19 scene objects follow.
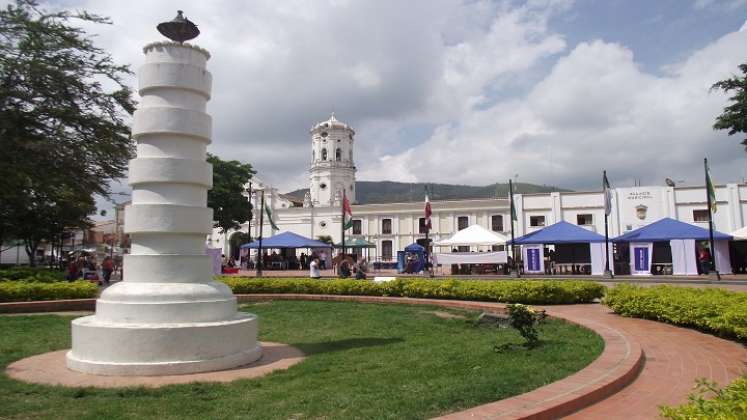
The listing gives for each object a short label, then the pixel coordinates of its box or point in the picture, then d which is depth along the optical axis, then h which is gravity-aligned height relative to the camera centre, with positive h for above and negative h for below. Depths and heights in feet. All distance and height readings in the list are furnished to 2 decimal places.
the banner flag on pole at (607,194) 91.55 +10.29
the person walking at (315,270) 73.92 -1.44
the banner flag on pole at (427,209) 96.20 +8.50
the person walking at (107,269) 80.89 -1.06
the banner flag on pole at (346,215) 104.05 +8.39
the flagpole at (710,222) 80.28 +4.63
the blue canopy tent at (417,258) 112.98 -0.01
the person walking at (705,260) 86.58 -0.96
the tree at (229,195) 154.10 +18.32
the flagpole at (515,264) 91.50 -1.25
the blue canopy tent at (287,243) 116.67 +3.68
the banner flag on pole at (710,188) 84.48 +10.10
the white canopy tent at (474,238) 100.54 +3.52
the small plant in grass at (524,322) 25.31 -2.99
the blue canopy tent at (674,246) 87.40 +1.46
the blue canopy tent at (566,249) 93.15 +1.32
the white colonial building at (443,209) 137.08 +13.54
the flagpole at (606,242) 89.77 +2.21
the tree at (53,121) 54.75 +15.14
